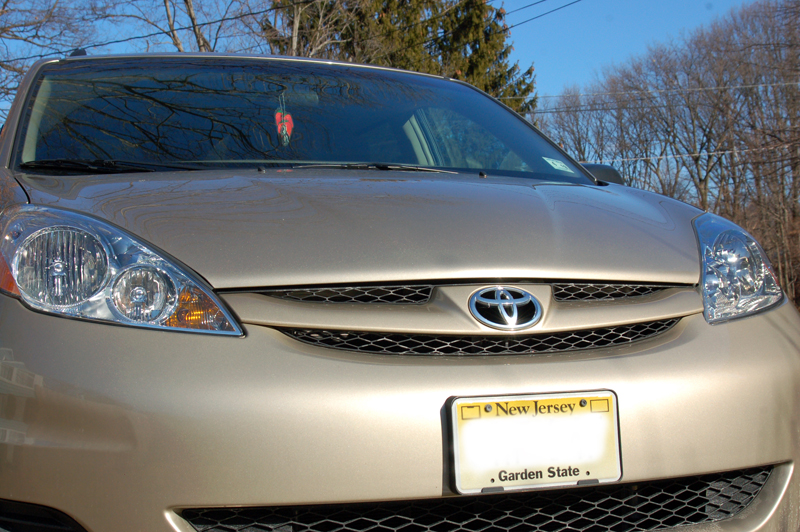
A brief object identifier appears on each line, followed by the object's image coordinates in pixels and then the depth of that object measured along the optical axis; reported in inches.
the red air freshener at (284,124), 86.3
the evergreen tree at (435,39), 1044.5
